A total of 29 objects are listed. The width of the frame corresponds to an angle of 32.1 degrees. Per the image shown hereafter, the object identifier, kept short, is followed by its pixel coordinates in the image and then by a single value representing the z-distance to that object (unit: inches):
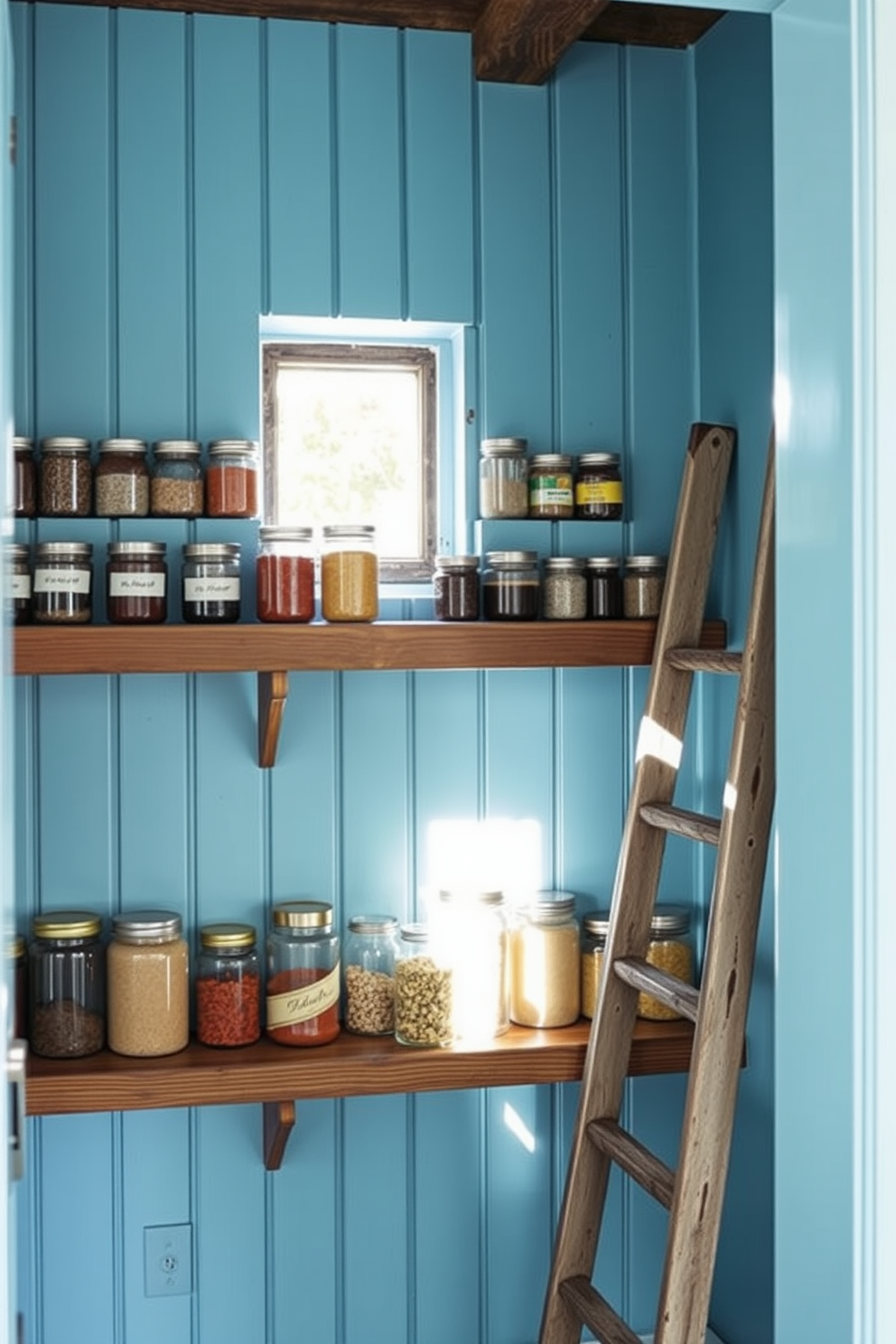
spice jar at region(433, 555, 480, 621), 92.6
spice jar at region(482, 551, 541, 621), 93.0
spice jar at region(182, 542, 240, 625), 88.3
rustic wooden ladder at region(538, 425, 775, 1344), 79.6
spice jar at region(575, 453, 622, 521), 97.5
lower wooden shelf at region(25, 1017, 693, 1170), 85.3
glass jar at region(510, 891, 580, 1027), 95.1
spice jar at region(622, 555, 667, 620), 95.6
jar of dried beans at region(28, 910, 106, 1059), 88.1
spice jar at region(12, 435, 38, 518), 88.5
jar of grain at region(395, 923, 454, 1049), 91.0
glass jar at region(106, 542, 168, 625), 87.4
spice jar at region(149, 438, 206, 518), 90.8
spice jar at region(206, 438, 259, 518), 91.7
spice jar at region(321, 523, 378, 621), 89.2
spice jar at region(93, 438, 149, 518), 90.3
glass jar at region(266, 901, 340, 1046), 90.7
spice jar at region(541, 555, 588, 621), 94.3
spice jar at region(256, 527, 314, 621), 88.9
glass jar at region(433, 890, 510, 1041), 93.1
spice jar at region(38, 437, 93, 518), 89.5
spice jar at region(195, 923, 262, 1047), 90.4
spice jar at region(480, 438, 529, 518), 96.0
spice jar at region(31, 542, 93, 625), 85.9
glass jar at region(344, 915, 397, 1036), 93.4
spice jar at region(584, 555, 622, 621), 95.5
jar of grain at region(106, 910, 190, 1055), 88.4
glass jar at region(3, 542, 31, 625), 85.8
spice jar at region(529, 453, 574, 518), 96.5
